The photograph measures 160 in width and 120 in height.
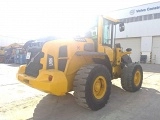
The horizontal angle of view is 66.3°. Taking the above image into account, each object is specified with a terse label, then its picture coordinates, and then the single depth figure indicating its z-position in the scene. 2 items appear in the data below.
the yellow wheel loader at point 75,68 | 2.70
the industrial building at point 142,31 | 14.94
